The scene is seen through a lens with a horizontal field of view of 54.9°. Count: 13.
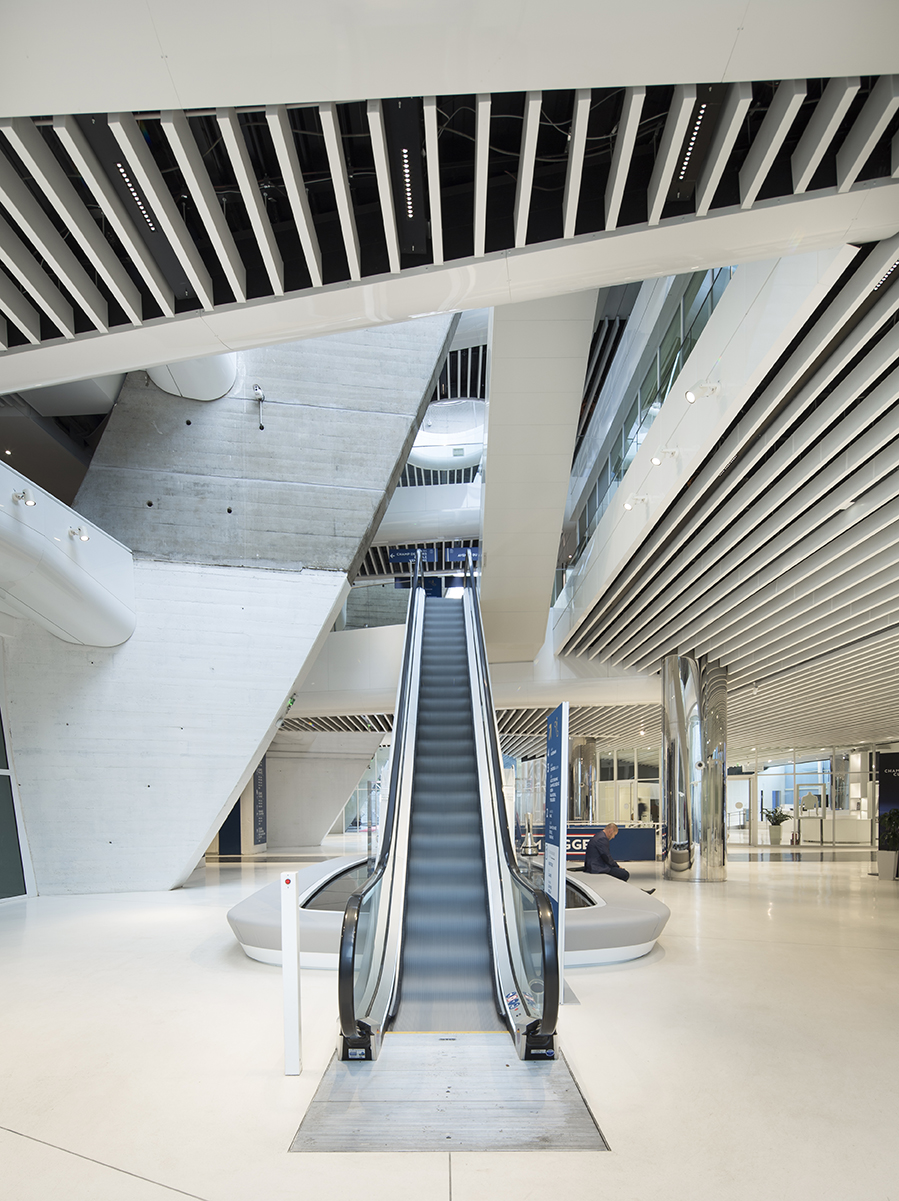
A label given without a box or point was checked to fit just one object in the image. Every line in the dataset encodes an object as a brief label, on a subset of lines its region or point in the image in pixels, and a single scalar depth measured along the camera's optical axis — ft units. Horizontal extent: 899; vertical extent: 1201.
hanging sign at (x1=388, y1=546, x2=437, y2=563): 79.61
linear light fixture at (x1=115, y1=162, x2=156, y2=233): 13.01
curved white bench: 23.04
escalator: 15.34
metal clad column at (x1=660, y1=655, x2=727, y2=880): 46.65
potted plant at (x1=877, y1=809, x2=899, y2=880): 49.19
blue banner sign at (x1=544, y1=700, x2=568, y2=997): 18.86
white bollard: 14.40
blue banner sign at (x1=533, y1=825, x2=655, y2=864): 57.72
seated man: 35.17
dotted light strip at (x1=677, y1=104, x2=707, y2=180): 12.47
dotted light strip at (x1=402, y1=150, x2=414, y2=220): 13.30
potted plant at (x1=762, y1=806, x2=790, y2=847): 86.15
